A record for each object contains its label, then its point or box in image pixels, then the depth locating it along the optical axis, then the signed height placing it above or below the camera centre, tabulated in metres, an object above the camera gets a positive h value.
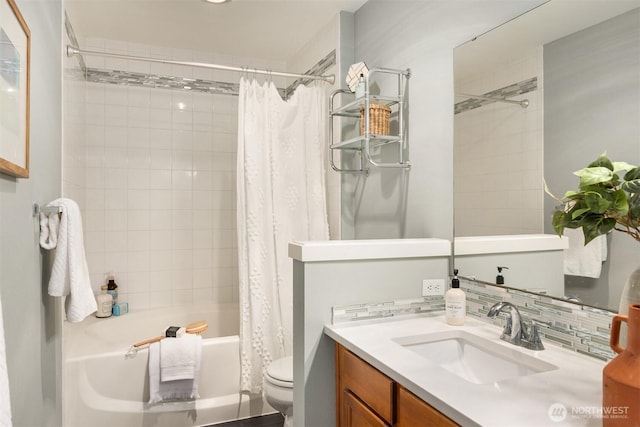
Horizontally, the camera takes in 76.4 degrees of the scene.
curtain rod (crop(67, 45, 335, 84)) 2.17 +0.85
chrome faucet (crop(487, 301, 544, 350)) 1.27 -0.38
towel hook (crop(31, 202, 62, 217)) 1.47 +0.02
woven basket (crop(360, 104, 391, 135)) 2.00 +0.46
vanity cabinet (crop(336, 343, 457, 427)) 1.04 -0.56
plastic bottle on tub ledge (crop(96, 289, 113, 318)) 2.95 -0.67
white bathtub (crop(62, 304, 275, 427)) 2.18 -0.98
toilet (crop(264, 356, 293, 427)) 2.03 -0.89
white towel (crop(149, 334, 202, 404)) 2.23 -0.96
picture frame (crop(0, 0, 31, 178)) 1.07 +0.36
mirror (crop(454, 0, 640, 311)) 1.11 +0.29
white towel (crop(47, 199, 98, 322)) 1.55 -0.21
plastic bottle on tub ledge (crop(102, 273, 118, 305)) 3.04 -0.56
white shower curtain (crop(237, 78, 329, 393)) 2.34 +0.03
